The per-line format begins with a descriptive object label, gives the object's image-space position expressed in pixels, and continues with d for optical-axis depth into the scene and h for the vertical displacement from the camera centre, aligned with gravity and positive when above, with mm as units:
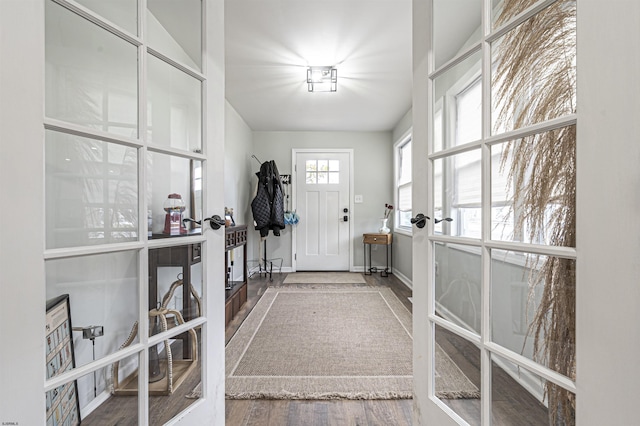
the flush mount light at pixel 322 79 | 2775 +1367
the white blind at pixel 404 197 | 4067 +210
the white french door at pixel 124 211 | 691 +1
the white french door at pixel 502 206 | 711 +18
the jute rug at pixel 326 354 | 1530 -977
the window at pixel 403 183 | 4137 +426
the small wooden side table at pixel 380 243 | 4289 -544
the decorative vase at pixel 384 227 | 4402 -260
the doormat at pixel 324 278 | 4074 -1006
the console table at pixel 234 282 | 2588 -770
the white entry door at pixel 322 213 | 4809 -29
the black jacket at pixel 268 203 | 4191 +126
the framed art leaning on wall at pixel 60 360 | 696 -381
